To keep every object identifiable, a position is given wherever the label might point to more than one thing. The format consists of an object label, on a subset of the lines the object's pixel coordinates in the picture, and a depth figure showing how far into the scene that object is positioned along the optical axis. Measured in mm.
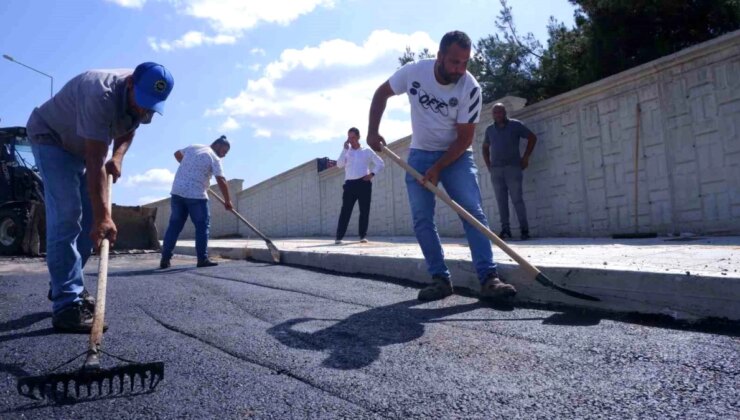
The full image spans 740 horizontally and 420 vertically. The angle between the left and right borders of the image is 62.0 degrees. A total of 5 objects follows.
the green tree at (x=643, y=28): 11406
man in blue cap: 3182
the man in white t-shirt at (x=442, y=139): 3971
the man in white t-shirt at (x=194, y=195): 7441
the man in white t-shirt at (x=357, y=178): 9344
